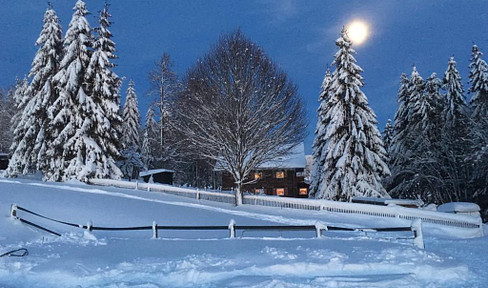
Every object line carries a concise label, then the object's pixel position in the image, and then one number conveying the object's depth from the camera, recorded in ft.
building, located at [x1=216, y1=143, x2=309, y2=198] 143.02
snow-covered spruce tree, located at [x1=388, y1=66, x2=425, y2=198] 101.24
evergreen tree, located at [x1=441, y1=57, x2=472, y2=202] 92.63
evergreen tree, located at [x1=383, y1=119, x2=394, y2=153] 150.78
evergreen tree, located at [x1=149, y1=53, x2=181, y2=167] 120.67
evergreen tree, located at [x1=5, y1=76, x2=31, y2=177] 106.73
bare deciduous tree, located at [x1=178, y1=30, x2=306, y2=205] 72.18
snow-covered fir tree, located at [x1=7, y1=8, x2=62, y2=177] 102.17
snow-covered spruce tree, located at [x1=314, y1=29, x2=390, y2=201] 79.41
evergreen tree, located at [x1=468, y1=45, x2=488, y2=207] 77.92
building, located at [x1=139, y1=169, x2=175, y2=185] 111.16
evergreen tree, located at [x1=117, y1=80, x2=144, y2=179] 144.97
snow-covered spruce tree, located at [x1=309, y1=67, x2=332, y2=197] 100.91
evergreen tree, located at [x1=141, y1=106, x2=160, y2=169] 140.05
